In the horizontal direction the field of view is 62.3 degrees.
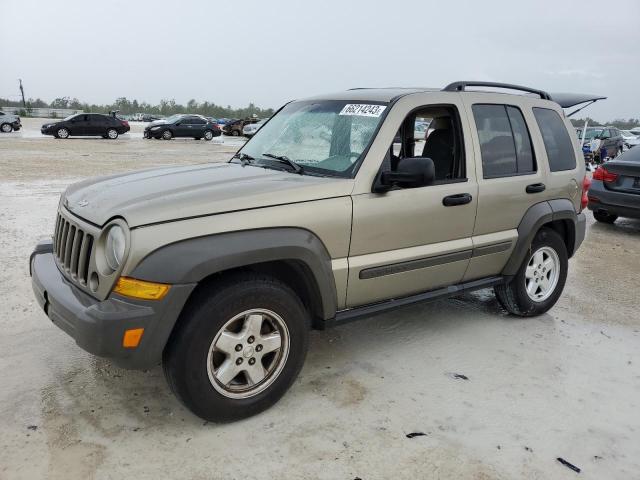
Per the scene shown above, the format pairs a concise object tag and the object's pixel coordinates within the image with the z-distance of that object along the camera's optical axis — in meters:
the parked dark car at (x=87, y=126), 27.58
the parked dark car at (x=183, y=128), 30.02
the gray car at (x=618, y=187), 8.28
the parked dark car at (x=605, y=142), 18.55
